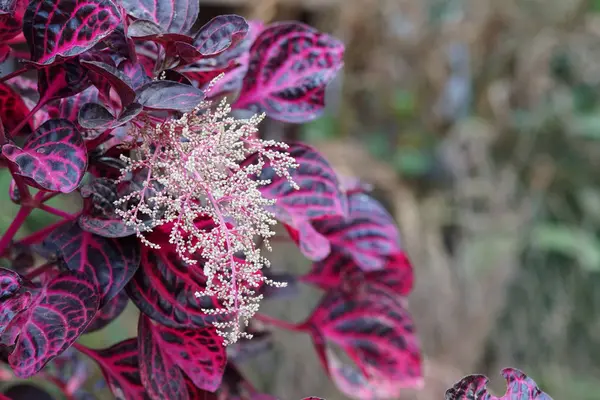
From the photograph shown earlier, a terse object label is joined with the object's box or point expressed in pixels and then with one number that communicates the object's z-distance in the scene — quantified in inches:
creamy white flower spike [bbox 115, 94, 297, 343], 30.3
